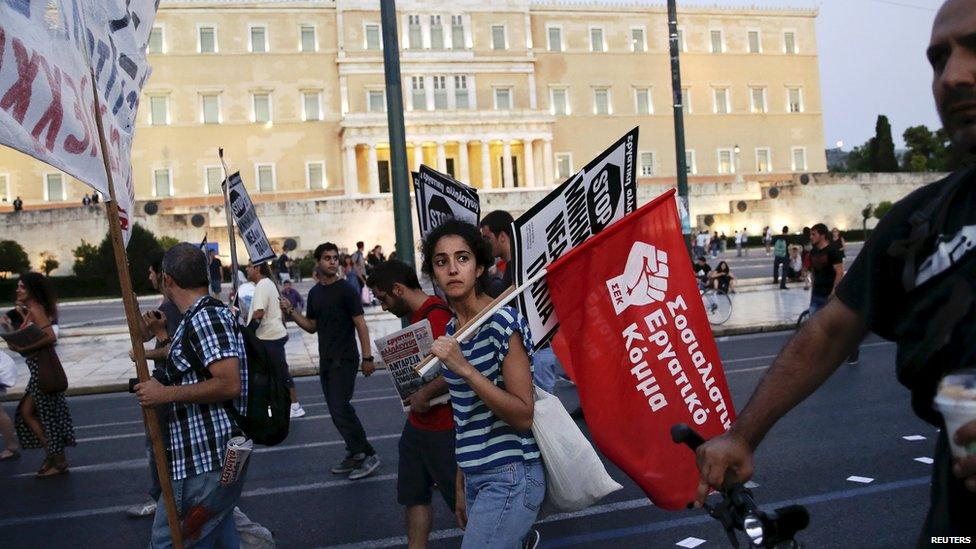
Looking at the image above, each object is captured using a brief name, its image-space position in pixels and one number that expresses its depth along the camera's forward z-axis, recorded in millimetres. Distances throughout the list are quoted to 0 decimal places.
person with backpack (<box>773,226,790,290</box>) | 23612
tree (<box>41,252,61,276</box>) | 38375
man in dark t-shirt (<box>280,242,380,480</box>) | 6492
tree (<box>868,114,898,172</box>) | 65188
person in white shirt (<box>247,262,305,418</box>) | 8719
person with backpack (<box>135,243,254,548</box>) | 3383
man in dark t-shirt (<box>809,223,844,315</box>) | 9852
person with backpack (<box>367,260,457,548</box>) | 4055
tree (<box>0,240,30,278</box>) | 36906
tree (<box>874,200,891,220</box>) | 52297
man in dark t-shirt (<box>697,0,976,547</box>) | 1490
